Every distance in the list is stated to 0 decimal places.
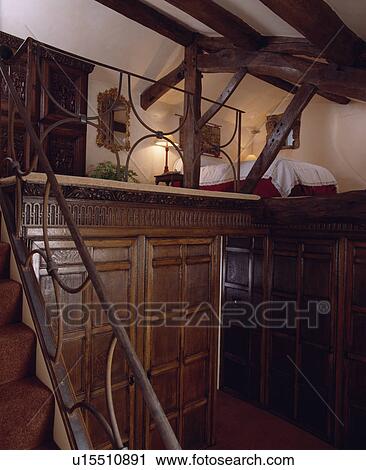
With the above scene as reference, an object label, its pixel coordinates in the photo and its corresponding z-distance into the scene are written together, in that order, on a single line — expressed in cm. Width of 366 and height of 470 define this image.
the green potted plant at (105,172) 391
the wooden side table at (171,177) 402
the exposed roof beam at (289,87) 486
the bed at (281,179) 352
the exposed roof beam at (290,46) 266
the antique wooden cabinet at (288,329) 346
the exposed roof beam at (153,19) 342
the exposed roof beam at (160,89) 428
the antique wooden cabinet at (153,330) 245
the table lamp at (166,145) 473
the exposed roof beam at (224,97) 323
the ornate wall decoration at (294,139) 566
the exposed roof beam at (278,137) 282
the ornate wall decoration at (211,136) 547
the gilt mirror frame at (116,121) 430
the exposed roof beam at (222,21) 281
